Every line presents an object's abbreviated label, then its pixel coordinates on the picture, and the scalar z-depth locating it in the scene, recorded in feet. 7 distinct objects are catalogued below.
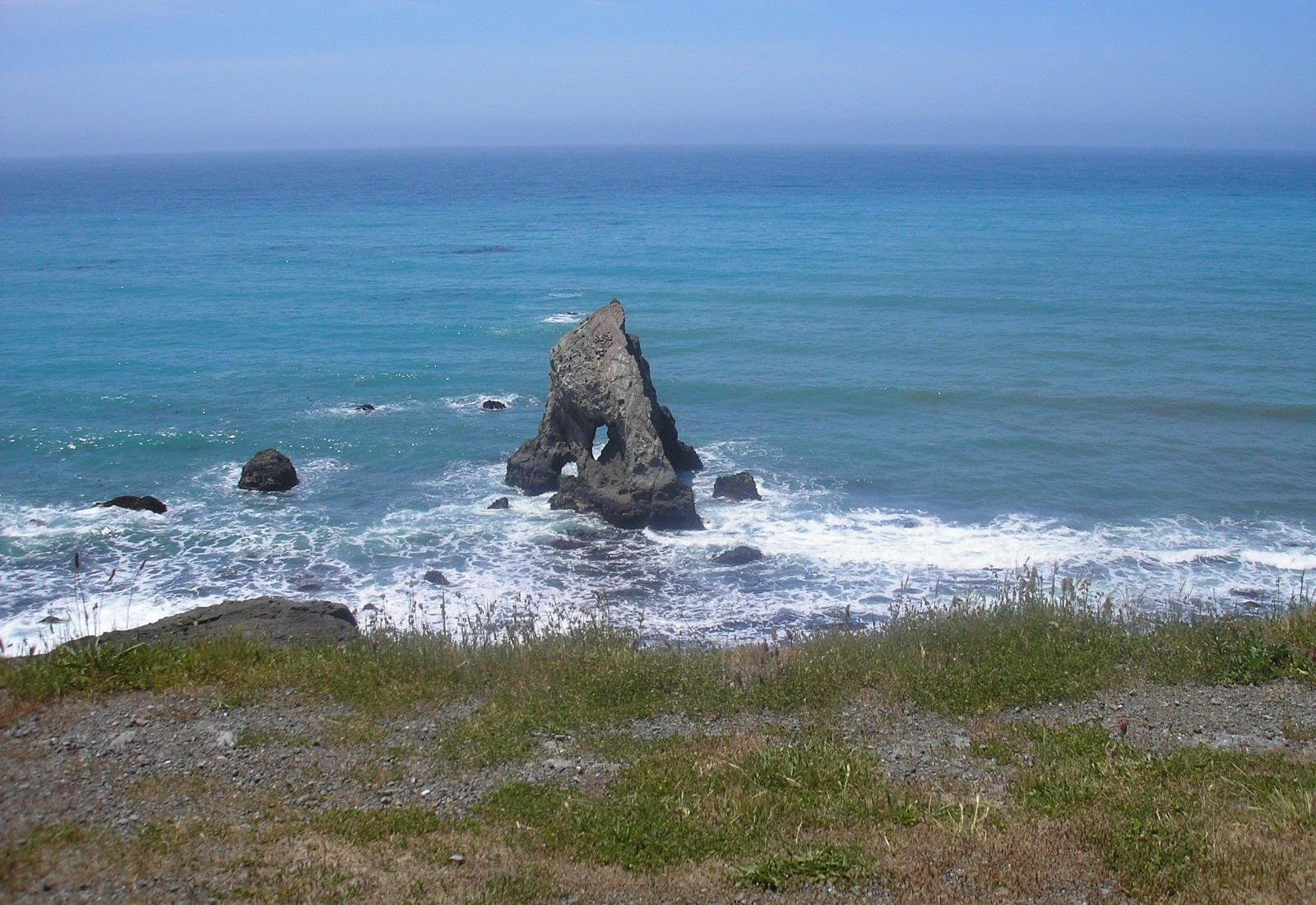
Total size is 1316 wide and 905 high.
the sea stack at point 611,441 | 83.05
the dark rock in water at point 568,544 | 79.05
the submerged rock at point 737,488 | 88.53
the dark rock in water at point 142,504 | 84.53
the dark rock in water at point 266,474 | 90.07
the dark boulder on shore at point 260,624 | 43.45
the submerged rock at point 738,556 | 76.07
